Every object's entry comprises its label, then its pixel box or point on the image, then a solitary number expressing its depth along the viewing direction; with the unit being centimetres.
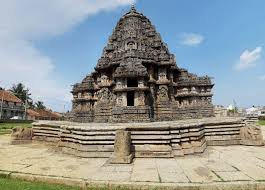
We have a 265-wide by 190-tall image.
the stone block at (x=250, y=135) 1002
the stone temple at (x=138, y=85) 1814
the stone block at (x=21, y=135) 1109
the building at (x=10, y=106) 5396
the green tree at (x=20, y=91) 7314
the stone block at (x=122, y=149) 647
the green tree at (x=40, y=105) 8898
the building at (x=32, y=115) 6159
